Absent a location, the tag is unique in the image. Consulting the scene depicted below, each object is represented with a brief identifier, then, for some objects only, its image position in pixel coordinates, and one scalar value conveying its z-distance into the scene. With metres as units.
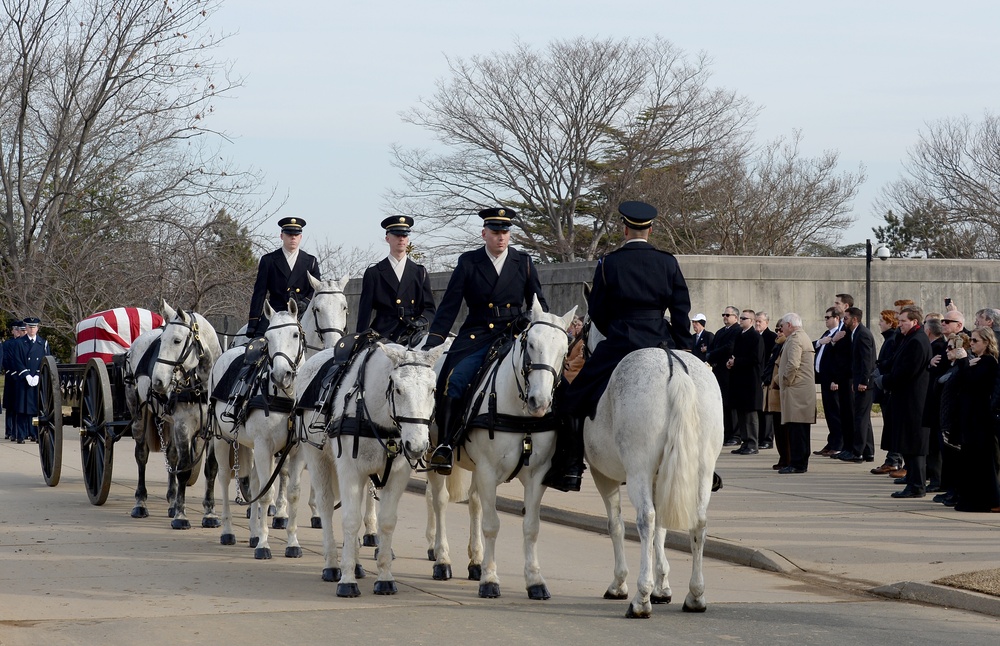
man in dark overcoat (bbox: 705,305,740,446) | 19.27
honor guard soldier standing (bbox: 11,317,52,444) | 22.89
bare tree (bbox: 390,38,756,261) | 44.88
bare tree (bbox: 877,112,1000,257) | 48.94
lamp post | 25.67
